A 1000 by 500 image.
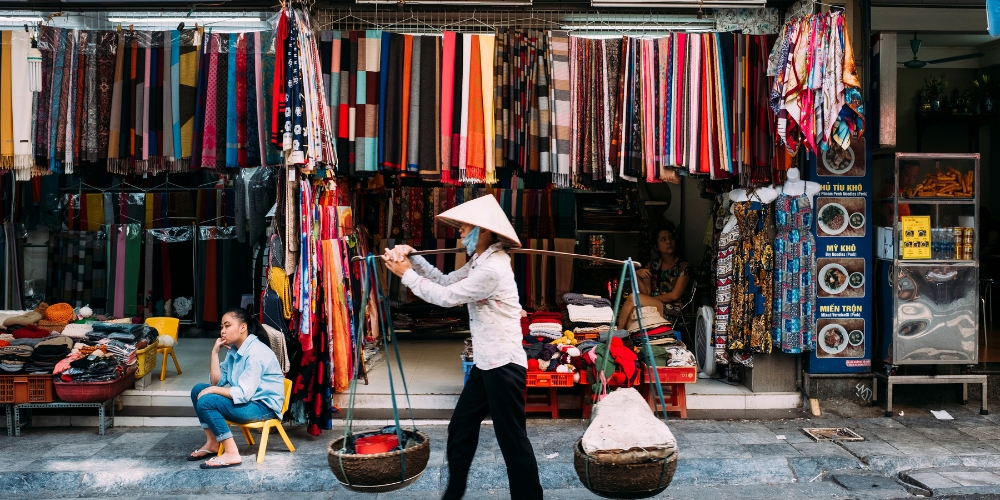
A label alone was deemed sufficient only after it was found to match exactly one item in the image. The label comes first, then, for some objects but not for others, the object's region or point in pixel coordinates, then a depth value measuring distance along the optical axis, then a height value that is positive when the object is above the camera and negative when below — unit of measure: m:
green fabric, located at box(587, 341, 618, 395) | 5.70 -0.92
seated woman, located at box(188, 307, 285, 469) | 5.51 -0.97
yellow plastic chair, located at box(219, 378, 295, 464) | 5.59 -1.23
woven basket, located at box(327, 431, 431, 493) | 4.07 -1.10
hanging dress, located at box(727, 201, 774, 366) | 6.84 -0.36
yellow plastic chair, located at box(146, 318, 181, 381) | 7.62 -0.76
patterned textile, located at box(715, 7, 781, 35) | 6.64 +1.70
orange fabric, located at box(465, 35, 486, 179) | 6.41 +0.94
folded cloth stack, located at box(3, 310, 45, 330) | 6.99 -0.66
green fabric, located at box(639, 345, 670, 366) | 6.65 -0.89
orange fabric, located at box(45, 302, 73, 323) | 7.26 -0.62
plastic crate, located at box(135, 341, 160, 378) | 6.69 -0.95
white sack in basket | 4.04 -0.90
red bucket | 4.48 -1.07
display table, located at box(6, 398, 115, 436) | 6.15 -1.23
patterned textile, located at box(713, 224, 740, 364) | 7.14 -0.42
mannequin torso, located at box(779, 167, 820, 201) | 6.67 +0.43
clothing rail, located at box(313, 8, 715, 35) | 6.75 +1.73
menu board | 6.71 -0.13
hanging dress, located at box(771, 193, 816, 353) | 6.68 -0.26
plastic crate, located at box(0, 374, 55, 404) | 6.09 -1.06
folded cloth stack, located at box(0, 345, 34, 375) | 6.09 -0.84
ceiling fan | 8.46 +1.91
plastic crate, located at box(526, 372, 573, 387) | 6.44 -1.04
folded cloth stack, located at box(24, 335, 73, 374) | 6.12 -0.83
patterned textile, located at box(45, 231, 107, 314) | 9.19 -0.27
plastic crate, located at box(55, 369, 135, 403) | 6.05 -1.07
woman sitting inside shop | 8.16 -0.37
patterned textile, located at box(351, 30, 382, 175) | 6.39 +1.12
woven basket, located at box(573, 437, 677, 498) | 3.97 -1.10
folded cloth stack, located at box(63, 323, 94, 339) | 6.62 -0.70
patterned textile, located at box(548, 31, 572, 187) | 6.41 +1.05
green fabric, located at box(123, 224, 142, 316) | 9.12 -0.27
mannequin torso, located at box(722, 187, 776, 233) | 6.80 +0.36
